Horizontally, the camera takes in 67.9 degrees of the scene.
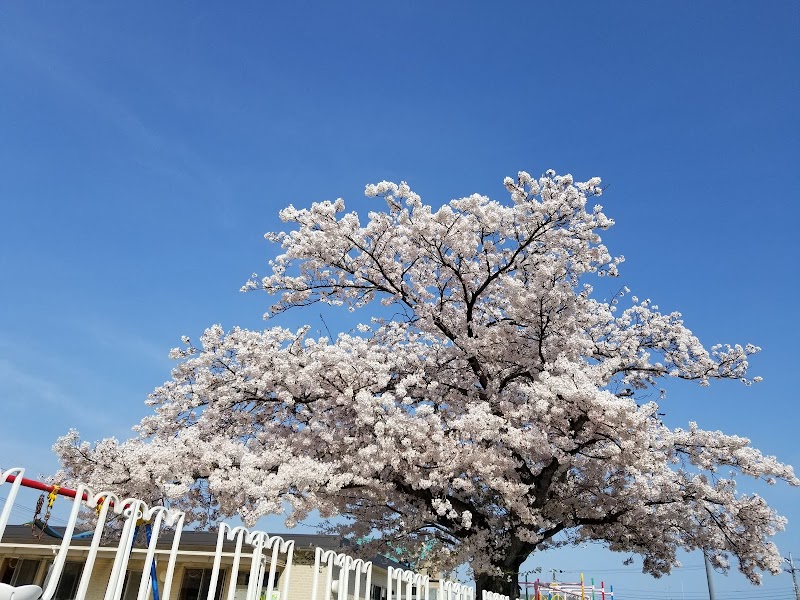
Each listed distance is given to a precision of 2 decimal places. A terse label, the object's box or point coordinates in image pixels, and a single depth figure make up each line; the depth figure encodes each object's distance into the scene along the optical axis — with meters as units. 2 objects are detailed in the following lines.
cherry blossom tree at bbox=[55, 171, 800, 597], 11.93
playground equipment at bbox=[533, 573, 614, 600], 37.15
